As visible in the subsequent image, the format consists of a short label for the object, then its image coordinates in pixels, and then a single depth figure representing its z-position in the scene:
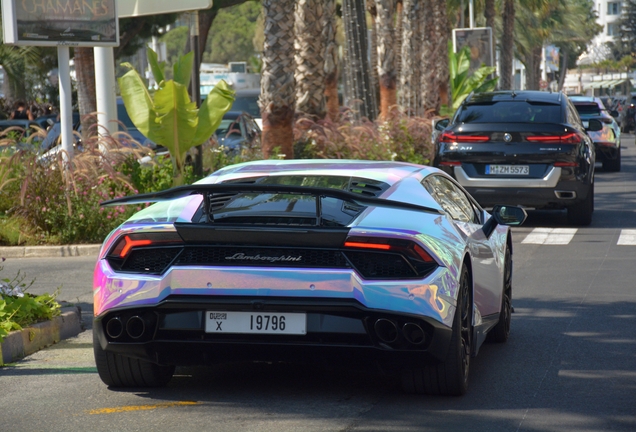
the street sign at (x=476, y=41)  40.72
